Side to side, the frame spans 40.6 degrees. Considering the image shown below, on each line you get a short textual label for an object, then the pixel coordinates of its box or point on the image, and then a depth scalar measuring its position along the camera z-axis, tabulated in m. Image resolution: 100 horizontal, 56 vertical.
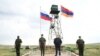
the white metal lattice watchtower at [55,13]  22.23
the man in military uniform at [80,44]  11.90
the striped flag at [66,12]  15.62
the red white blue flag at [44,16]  18.65
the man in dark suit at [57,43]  12.31
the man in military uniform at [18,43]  12.32
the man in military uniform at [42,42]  12.55
